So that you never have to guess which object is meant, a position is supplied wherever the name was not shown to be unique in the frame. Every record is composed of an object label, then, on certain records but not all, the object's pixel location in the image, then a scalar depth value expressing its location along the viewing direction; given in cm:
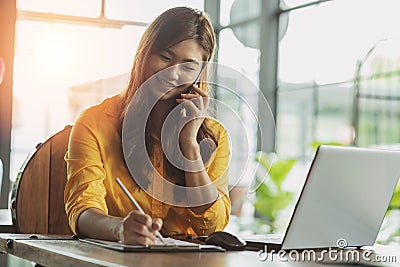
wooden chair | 240
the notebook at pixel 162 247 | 187
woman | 224
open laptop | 191
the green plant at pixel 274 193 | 593
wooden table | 172
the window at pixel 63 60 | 617
